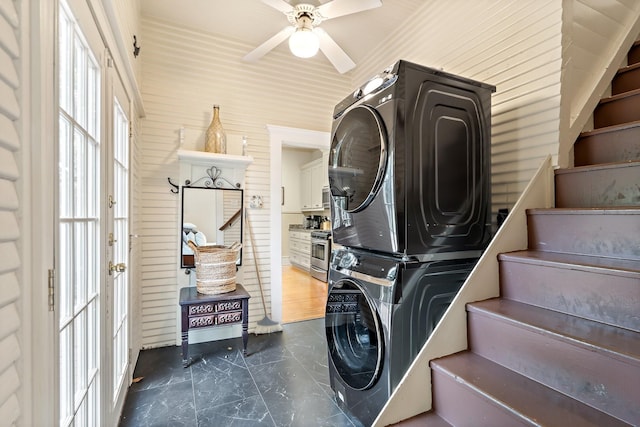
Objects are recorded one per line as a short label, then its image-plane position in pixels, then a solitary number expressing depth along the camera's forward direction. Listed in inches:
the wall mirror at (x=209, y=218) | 112.3
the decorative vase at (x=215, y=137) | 111.7
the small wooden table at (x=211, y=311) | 94.5
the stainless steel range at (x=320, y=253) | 204.5
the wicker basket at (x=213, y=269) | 100.8
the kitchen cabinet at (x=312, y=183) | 240.5
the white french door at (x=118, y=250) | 61.6
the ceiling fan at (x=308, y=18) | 78.0
